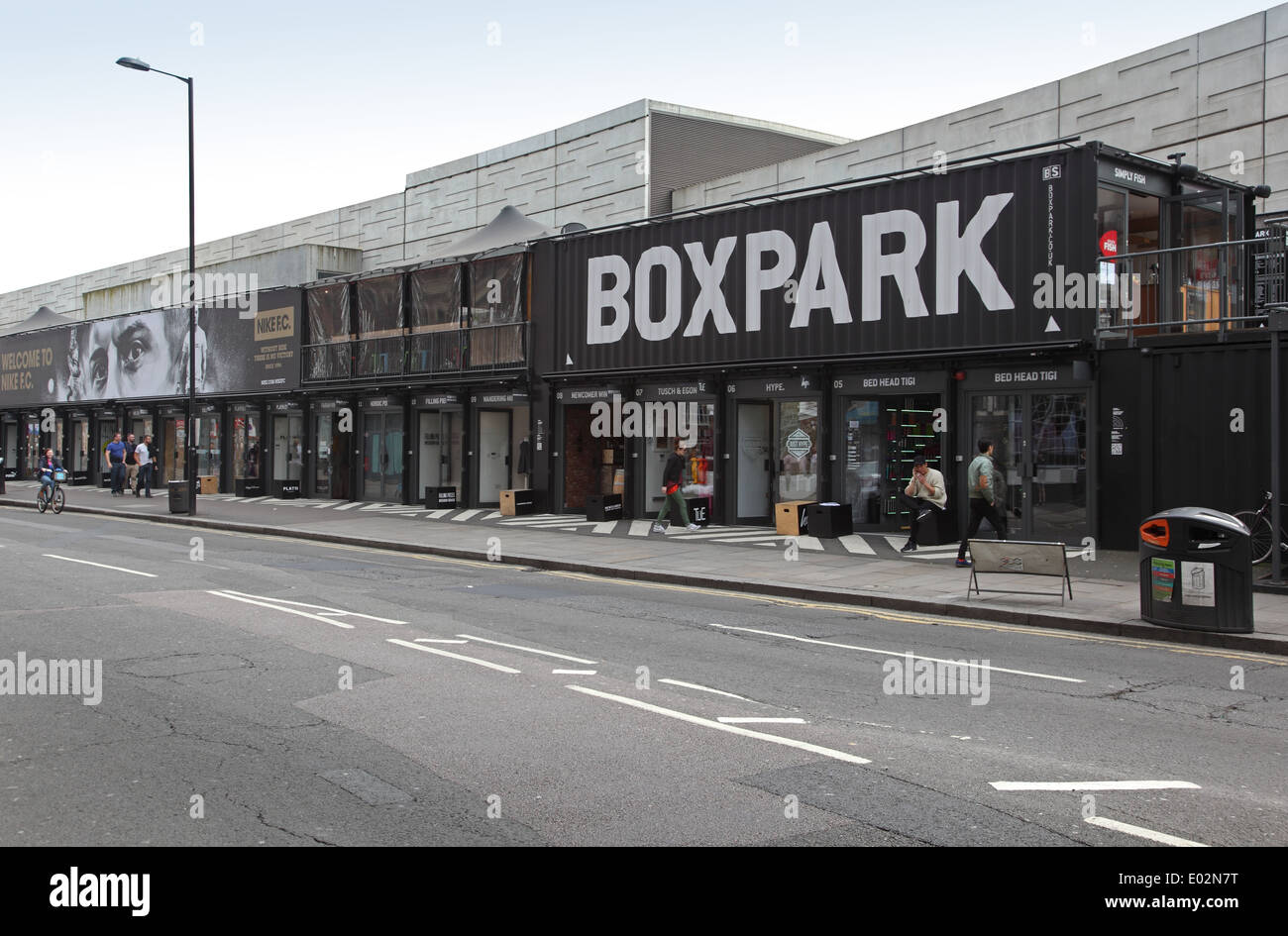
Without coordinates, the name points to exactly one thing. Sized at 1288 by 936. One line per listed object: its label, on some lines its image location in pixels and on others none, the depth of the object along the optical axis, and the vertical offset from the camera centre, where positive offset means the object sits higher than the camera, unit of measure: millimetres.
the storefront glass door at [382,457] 32219 +57
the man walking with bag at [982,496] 15898 -572
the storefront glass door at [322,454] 34594 +158
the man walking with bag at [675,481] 21016 -452
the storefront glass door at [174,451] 41781 +312
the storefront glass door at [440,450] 31375 +257
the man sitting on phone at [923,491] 17891 -549
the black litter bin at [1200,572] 10734 -1145
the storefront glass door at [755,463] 23500 -92
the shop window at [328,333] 33344 +3955
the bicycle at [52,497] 30078 -1090
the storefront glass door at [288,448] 36000 +365
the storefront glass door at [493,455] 30125 +108
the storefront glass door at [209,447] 39350 +440
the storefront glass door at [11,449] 53684 +505
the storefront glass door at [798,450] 22214 +182
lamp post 27750 +2079
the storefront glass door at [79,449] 48000 +446
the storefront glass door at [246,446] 37594 +448
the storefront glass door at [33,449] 51625 +481
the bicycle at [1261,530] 14773 -990
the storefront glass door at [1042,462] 18031 -56
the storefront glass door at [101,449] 45562 +426
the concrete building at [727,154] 23094 +8871
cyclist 30156 -420
